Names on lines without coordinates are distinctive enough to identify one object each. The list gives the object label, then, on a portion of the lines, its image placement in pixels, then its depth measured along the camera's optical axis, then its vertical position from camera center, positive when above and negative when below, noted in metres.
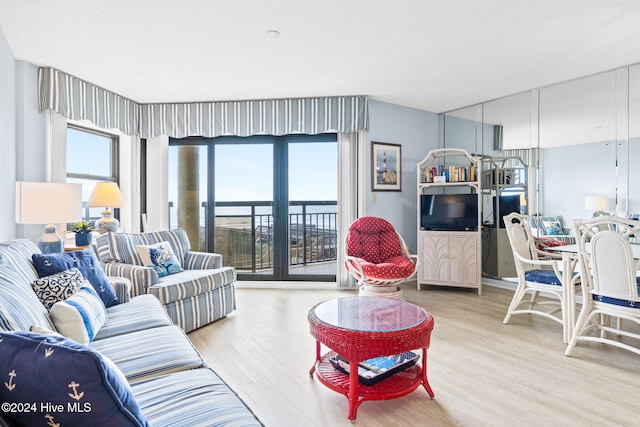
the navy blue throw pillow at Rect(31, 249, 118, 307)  2.09 -0.34
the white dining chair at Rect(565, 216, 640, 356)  2.35 -0.45
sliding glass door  4.91 +0.13
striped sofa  0.78 -0.46
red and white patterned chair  3.62 -0.53
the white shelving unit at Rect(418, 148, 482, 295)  4.49 -0.44
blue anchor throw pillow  0.78 -0.38
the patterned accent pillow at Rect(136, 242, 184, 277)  3.33 -0.45
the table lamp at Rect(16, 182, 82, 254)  2.86 +0.04
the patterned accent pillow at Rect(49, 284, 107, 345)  1.71 -0.52
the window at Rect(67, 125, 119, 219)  4.15 +0.63
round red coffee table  1.84 -0.68
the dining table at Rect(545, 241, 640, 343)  2.81 -0.57
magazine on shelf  1.96 -0.89
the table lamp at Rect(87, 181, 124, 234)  3.81 +0.10
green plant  3.57 -0.16
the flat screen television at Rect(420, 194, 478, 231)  4.54 -0.04
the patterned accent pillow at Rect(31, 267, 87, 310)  1.89 -0.41
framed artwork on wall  4.83 +0.58
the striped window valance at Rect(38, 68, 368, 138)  4.56 +1.19
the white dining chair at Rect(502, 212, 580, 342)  2.85 -0.60
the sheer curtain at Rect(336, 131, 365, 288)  4.71 +0.32
